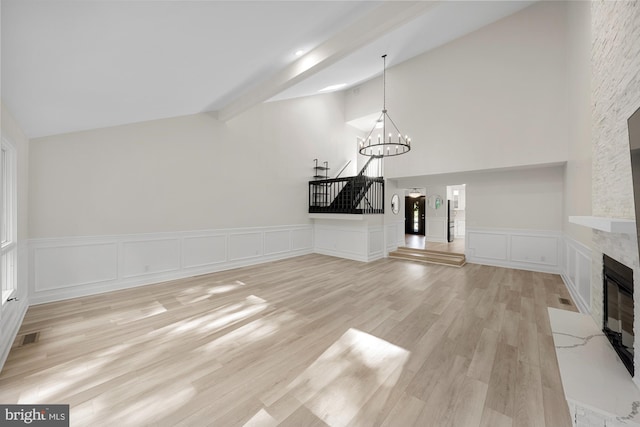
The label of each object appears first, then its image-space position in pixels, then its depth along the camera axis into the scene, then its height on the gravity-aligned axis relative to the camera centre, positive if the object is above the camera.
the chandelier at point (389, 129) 7.18 +2.41
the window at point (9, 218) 2.94 -0.11
